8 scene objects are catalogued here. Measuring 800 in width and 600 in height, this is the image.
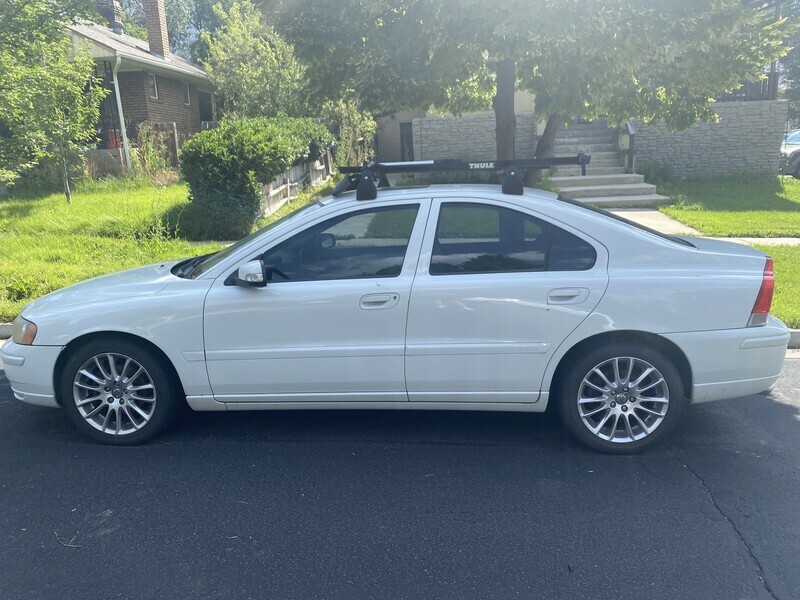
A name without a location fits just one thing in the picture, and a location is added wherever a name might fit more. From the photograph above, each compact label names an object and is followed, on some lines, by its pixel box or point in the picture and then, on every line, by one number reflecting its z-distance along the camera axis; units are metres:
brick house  17.91
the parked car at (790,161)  19.39
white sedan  4.04
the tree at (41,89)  10.28
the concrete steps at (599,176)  14.27
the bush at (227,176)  10.82
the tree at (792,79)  39.03
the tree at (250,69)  19.70
